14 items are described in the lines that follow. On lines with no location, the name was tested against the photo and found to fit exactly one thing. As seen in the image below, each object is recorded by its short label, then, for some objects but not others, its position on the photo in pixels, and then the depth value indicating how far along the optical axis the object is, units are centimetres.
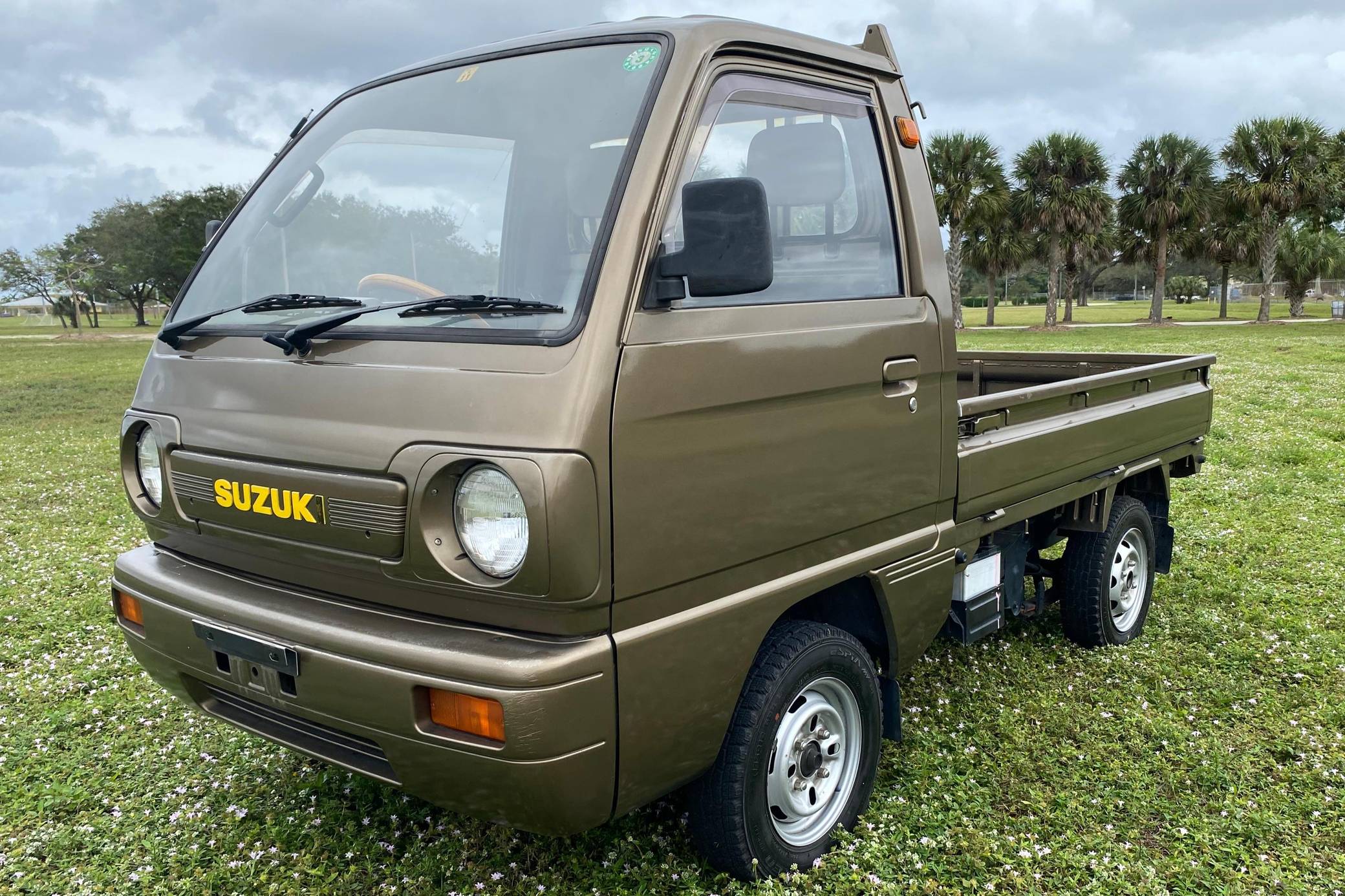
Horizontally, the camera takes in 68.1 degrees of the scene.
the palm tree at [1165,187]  4284
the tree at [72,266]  6431
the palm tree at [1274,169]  3938
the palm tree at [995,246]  4559
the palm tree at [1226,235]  4281
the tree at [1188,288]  7862
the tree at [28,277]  6644
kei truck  225
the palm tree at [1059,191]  4291
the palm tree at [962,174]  4297
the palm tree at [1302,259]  4962
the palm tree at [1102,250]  4459
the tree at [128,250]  6562
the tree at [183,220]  6316
